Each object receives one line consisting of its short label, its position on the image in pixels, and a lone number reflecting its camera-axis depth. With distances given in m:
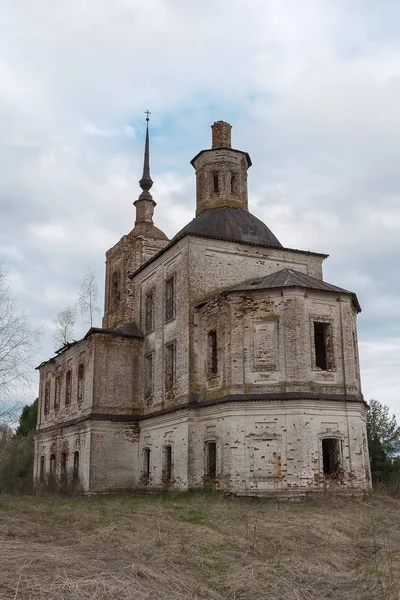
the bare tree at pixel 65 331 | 39.57
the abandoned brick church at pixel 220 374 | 18.67
